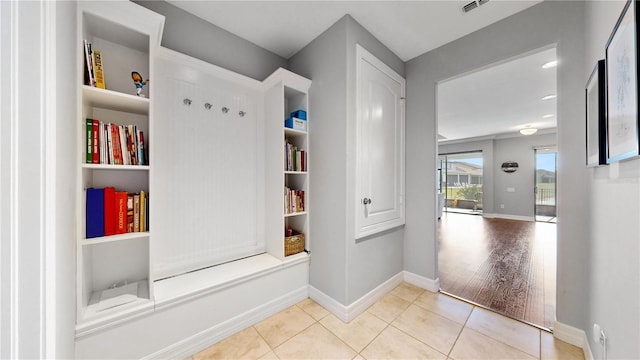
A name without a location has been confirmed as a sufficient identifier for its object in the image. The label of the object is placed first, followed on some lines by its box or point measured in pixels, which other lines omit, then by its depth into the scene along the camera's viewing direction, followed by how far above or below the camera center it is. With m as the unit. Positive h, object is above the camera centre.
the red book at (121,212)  1.33 -0.19
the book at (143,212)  1.39 -0.20
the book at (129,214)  1.36 -0.21
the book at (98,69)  1.28 +0.65
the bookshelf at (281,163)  2.00 +0.16
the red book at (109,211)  1.29 -0.19
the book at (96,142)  1.26 +0.22
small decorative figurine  1.41 +0.64
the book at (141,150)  1.40 +0.19
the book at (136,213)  1.38 -0.21
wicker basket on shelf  2.09 -0.63
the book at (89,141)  1.24 +0.22
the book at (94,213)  1.24 -0.19
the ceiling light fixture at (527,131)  5.50 +1.22
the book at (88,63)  1.23 +0.66
